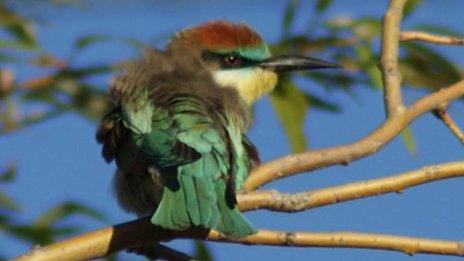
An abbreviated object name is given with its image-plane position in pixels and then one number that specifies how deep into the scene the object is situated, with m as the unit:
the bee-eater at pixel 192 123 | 3.81
